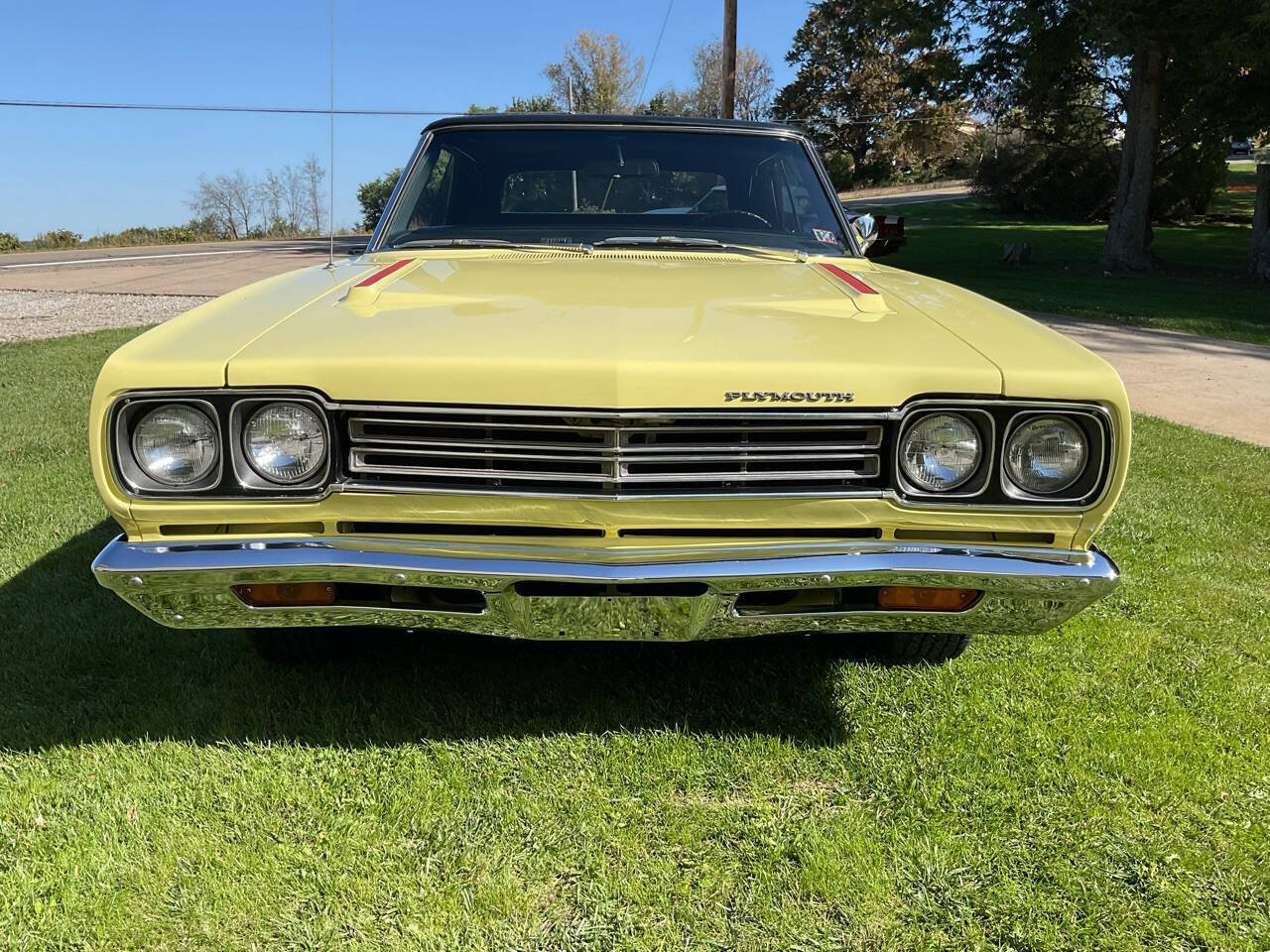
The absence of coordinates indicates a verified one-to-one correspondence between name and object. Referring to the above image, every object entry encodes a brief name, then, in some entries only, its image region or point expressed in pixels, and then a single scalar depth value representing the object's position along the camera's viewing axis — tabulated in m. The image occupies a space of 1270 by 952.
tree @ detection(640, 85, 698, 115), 43.44
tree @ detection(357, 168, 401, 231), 24.70
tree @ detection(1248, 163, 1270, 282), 15.37
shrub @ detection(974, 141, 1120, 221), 26.53
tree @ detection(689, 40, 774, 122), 44.22
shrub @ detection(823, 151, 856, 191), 38.00
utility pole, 15.52
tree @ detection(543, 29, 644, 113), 41.97
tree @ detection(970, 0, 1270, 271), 12.56
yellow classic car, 1.87
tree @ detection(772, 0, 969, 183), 42.50
